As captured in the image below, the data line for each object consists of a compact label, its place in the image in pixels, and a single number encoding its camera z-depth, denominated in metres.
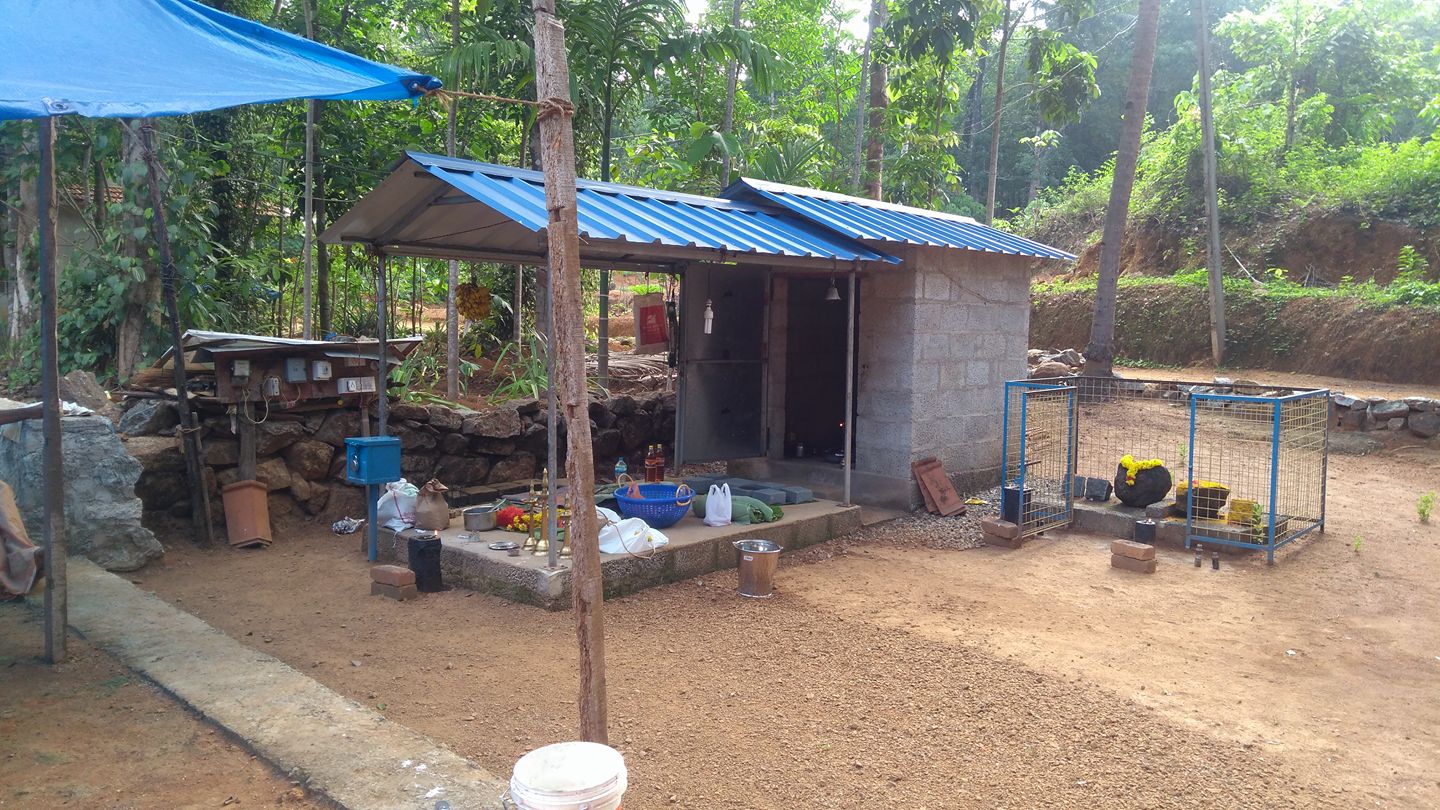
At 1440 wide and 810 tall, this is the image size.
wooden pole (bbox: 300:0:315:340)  9.57
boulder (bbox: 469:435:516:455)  8.74
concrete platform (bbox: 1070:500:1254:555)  7.81
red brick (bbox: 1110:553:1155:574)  7.04
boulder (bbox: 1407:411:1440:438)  11.70
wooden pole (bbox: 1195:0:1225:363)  15.23
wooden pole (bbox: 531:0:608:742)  2.83
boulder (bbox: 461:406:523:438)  8.57
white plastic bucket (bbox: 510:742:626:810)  2.29
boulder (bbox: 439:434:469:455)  8.51
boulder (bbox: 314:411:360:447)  7.93
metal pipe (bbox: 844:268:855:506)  7.86
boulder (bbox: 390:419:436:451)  8.26
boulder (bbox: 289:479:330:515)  7.80
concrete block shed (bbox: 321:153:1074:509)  7.19
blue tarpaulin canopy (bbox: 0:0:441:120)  3.48
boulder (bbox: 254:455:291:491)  7.61
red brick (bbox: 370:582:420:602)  5.98
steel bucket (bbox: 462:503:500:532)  6.79
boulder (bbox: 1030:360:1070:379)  14.59
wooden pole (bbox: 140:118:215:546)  6.77
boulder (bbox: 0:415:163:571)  5.73
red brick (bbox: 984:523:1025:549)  7.74
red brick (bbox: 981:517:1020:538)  7.73
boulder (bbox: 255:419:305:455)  7.53
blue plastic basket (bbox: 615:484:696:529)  6.79
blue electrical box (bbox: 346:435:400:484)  6.41
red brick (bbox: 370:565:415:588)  5.99
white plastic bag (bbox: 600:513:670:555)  6.20
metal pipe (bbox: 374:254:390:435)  7.03
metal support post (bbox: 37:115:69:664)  4.18
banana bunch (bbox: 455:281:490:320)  7.19
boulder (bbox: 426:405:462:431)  8.38
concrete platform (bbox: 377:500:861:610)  5.78
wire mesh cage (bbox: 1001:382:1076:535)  7.88
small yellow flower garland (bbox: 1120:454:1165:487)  8.28
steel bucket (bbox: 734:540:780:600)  6.14
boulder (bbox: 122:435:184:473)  7.06
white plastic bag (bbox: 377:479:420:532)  6.95
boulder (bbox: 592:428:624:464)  9.74
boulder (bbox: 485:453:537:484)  8.89
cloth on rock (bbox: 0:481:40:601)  4.90
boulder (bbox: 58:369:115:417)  7.23
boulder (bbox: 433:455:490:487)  8.52
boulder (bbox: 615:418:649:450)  10.05
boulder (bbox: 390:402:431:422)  8.27
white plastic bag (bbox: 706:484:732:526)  7.09
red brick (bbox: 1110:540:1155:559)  7.05
